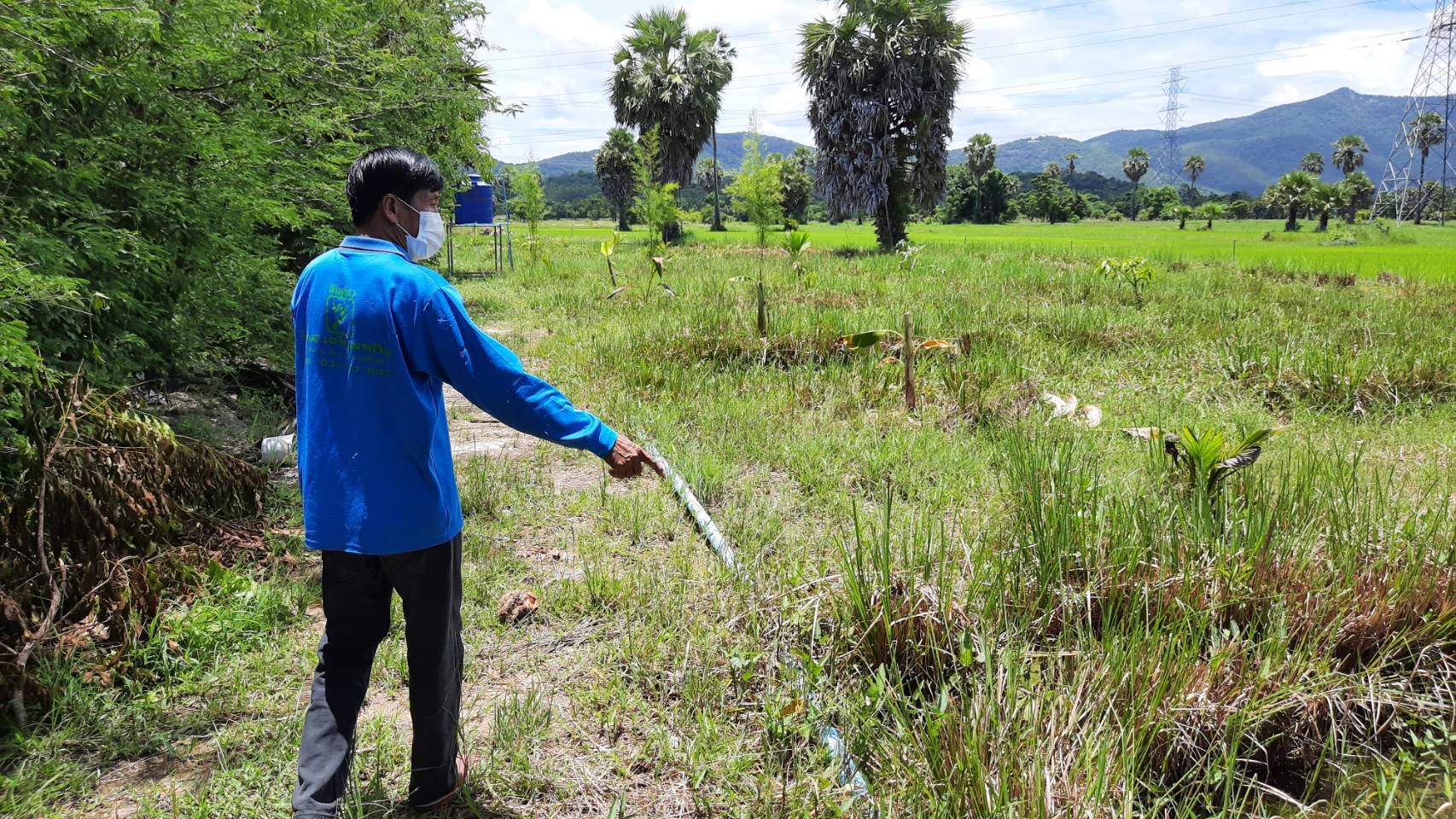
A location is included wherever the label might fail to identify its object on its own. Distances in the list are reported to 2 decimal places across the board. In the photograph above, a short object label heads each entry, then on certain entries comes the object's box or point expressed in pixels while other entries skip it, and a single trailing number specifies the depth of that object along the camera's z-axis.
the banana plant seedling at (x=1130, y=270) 11.29
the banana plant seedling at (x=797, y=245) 13.85
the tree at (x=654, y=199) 20.95
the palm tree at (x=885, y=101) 25.97
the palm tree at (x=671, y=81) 39.12
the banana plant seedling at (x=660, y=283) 11.62
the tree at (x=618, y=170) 60.59
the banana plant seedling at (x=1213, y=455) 3.41
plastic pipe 2.16
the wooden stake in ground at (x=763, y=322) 7.92
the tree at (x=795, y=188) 64.75
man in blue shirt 1.92
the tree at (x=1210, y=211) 66.62
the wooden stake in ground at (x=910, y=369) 5.83
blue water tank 18.67
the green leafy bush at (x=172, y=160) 3.58
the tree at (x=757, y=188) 24.52
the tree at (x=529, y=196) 23.33
